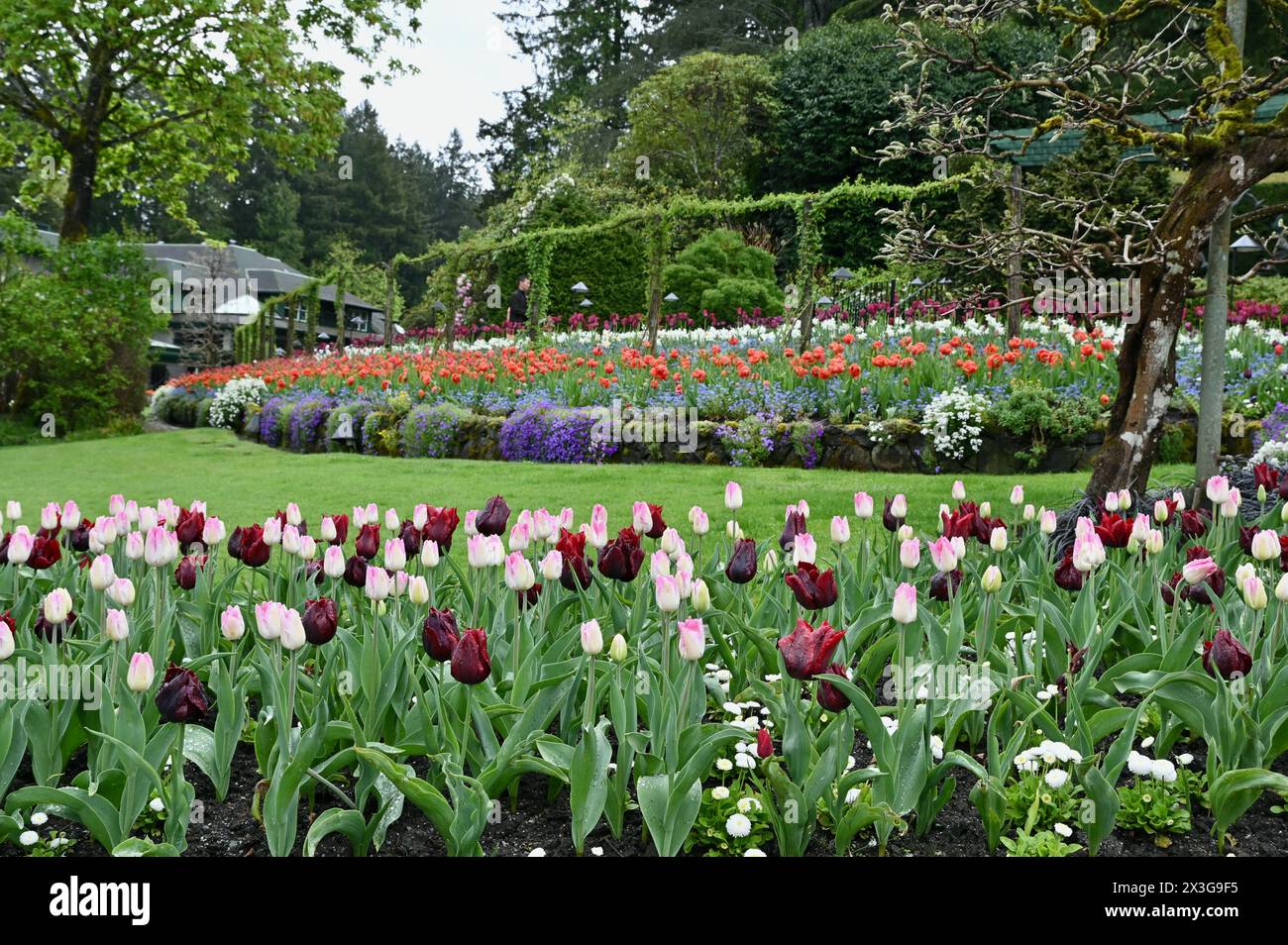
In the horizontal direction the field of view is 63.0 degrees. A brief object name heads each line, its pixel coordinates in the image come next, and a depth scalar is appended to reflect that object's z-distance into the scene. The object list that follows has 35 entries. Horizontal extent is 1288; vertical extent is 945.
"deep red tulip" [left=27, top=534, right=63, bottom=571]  3.32
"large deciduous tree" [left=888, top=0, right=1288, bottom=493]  4.96
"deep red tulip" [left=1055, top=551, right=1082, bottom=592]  3.10
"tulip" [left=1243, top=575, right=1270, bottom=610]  2.61
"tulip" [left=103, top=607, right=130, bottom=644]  2.36
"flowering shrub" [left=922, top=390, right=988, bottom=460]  8.96
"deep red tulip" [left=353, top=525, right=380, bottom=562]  3.21
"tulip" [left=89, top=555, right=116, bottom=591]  2.76
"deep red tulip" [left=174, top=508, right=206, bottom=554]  3.48
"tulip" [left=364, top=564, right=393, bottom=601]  2.57
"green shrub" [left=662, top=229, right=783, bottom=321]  18.34
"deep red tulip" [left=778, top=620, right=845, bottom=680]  2.15
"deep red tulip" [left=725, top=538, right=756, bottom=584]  2.91
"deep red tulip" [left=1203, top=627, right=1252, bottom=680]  2.36
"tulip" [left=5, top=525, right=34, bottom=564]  3.19
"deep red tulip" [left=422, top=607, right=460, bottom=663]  2.34
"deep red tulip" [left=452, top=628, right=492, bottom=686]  2.21
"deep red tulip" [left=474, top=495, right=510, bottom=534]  3.26
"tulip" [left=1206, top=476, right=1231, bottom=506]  3.80
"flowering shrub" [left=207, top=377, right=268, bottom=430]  18.19
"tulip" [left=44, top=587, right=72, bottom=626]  2.56
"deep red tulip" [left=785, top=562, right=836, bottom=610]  2.58
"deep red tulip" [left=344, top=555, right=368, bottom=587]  3.01
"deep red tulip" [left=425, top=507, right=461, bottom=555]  3.39
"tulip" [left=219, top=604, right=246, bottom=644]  2.44
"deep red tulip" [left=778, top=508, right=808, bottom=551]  3.39
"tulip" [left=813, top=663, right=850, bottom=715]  2.15
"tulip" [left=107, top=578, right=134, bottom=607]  2.64
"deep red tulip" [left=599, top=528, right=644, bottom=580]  2.89
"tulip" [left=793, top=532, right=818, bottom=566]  2.85
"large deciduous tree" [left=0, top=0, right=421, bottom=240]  16.97
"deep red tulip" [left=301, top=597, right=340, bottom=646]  2.43
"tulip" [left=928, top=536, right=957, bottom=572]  2.78
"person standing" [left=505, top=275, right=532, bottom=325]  22.89
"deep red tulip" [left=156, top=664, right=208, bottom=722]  2.12
